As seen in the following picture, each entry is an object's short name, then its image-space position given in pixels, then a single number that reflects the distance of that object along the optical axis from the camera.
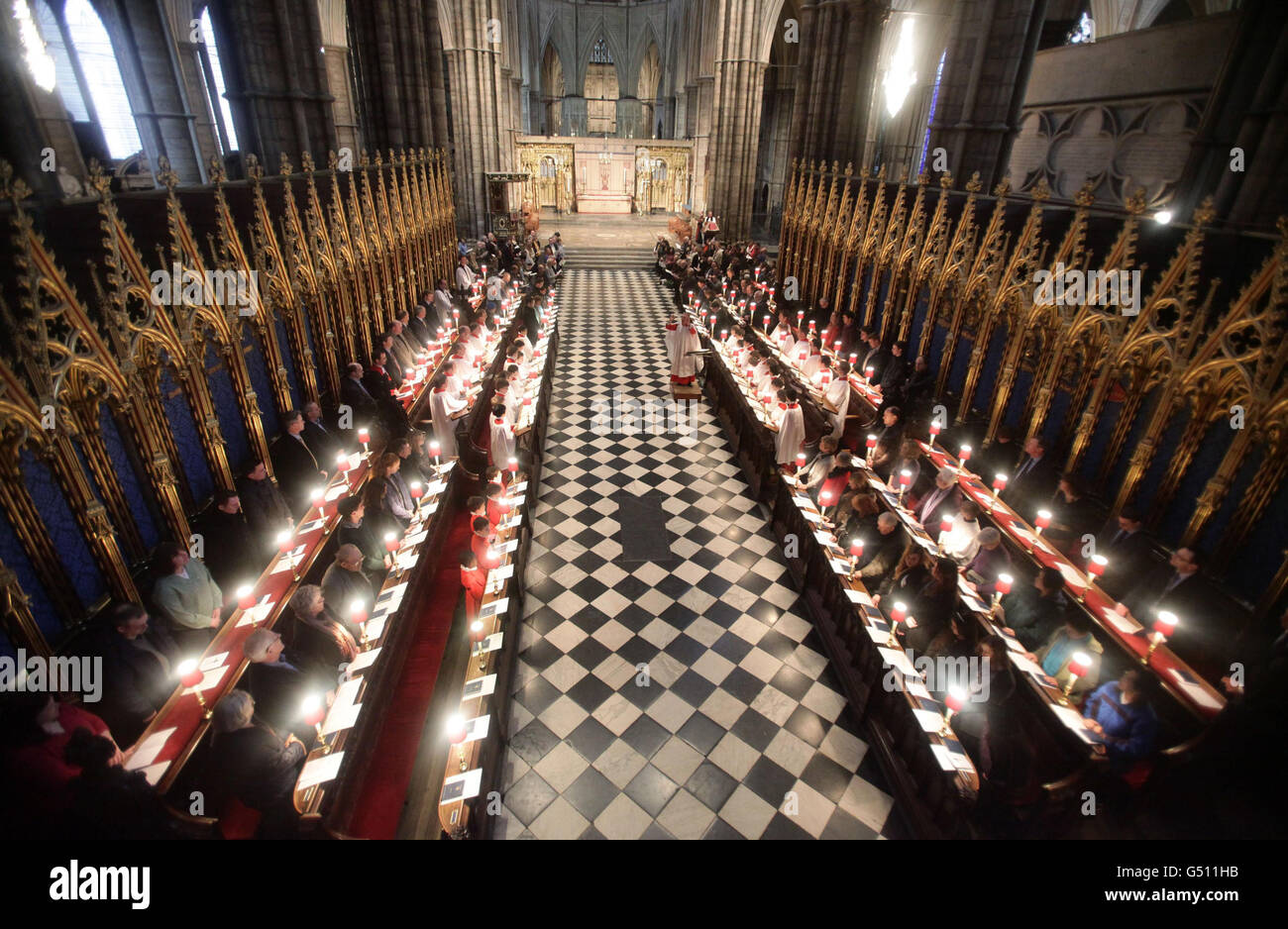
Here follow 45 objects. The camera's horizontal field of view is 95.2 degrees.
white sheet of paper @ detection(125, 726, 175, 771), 4.09
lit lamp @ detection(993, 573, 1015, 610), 5.99
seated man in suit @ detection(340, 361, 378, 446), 9.46
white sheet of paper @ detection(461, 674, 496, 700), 5.18
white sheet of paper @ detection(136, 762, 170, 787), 3.99
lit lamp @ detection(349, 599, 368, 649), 5.46
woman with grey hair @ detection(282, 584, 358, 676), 4.99
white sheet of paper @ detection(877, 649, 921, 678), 5.67
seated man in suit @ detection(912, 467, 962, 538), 7.32
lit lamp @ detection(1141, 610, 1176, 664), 5.12
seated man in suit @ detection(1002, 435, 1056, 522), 7.66
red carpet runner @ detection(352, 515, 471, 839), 4.64
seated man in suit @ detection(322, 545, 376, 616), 5.60
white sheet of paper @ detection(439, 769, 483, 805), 4.46
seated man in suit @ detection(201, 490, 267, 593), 5.96
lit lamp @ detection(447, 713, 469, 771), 4.57
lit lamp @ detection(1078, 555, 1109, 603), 6.12
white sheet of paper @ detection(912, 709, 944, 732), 5.13
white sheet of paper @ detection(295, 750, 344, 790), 4.32
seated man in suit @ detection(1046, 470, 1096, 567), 6.90
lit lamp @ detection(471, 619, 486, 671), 5.54
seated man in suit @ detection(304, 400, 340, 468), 8.08
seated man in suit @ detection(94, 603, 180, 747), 4.42
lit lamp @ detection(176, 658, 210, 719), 4.56
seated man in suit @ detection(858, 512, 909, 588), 6.65
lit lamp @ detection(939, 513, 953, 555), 7.02
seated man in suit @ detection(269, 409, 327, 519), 7.60
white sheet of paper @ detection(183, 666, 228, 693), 4.70
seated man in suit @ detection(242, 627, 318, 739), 4.55
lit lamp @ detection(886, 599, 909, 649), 5.73
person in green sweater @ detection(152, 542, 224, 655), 5.08
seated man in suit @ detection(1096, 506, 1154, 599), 6.14
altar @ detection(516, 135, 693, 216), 36.53
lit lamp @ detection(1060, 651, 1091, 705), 5.00
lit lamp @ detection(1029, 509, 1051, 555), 6.70
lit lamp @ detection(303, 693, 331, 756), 4.58
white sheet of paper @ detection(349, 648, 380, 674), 5.24
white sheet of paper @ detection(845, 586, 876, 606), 6.53
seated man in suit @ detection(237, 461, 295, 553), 6.45
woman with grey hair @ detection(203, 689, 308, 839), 3.93
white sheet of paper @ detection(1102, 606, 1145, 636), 5.58
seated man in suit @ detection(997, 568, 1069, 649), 5.68
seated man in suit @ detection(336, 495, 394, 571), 6.24
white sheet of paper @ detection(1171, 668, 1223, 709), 4.78
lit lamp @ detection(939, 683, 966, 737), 4.99
